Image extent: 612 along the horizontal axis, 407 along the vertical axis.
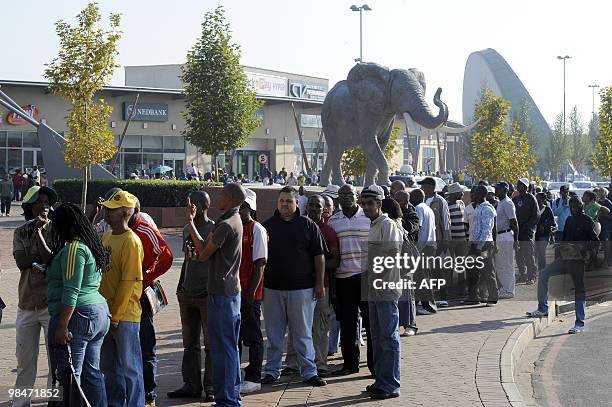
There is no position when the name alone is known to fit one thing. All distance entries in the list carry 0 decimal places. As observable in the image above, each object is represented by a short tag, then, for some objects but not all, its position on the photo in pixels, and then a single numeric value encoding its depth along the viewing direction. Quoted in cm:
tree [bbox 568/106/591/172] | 10056
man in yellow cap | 743
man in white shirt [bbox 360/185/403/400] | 905
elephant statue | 2138
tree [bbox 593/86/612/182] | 4147
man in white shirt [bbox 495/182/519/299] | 1658
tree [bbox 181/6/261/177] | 3941
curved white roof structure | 13762
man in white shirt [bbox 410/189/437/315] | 1384
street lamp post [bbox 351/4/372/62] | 5010
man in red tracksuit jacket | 820
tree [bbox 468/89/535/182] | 3950
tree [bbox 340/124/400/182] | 3375
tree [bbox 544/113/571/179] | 9488
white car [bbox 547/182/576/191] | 4787
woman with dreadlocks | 676
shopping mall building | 5294
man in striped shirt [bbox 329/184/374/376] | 1002
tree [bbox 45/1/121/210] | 2967
